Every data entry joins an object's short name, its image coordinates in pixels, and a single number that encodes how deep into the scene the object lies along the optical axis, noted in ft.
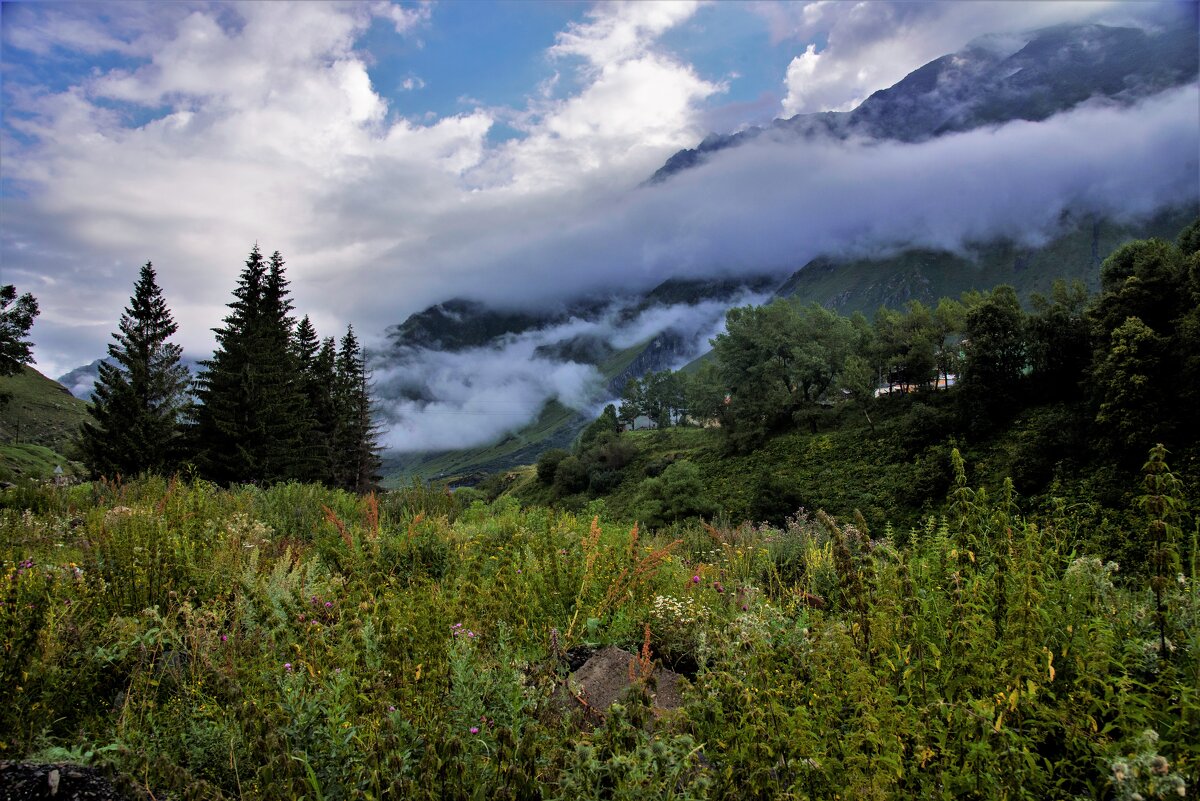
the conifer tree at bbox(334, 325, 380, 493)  163.73
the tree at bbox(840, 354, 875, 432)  212.64
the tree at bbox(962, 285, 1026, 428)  156.66
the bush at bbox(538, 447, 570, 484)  332.19
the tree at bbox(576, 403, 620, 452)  421.79
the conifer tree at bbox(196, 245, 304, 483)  125.80
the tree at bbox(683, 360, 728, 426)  267.18
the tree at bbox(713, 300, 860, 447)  242.78
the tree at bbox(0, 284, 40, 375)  130.41
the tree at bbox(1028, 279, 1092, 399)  149.89
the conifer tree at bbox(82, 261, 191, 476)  130.00
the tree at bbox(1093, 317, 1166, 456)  105.50
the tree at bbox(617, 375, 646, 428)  462.60
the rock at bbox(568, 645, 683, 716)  12.19
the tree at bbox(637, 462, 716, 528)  185.30
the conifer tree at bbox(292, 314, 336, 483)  143.02
